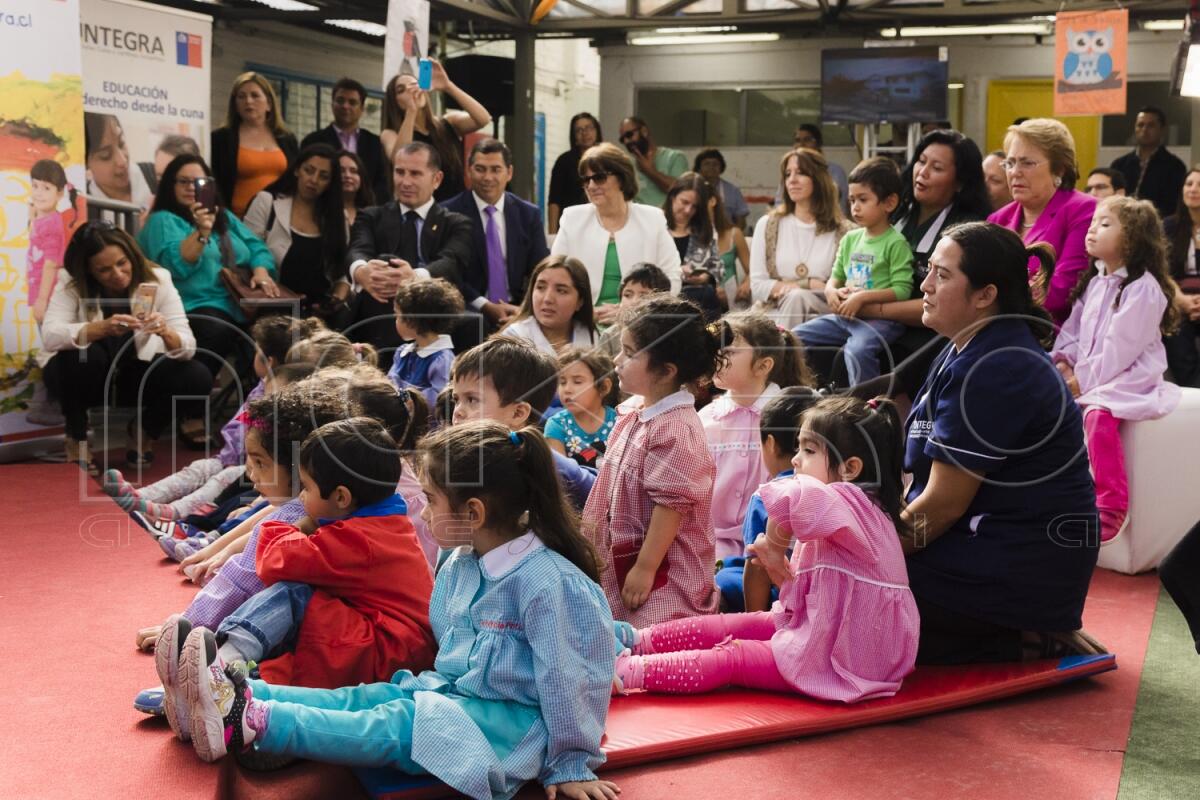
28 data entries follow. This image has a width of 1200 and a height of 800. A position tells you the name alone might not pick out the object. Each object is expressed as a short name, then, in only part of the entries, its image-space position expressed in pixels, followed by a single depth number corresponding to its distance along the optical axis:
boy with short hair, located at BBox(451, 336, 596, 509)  3.28
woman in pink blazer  4.48
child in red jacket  2.54
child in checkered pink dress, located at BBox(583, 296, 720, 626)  3.11
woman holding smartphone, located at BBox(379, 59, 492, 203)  6.29
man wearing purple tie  5.75
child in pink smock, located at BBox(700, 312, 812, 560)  3.70
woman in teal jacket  5.81
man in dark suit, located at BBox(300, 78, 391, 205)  6.53
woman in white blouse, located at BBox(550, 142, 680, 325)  5.27
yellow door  10.67
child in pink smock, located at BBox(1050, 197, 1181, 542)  4.16
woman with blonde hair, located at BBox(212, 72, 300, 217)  6.36
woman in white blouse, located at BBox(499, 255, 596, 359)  4.50
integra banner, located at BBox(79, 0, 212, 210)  5.87
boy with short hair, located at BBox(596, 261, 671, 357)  4.75
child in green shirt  4.68
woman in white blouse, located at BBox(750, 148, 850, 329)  5.35
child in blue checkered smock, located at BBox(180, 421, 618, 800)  2.24
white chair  4.12
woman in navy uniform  2.94
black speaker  9.58
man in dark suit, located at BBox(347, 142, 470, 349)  5.47
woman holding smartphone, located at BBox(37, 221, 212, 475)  5.27
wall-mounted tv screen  8.62
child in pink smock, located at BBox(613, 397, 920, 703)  2.78
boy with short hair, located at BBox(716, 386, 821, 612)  3.26
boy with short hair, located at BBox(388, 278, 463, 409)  4.42
